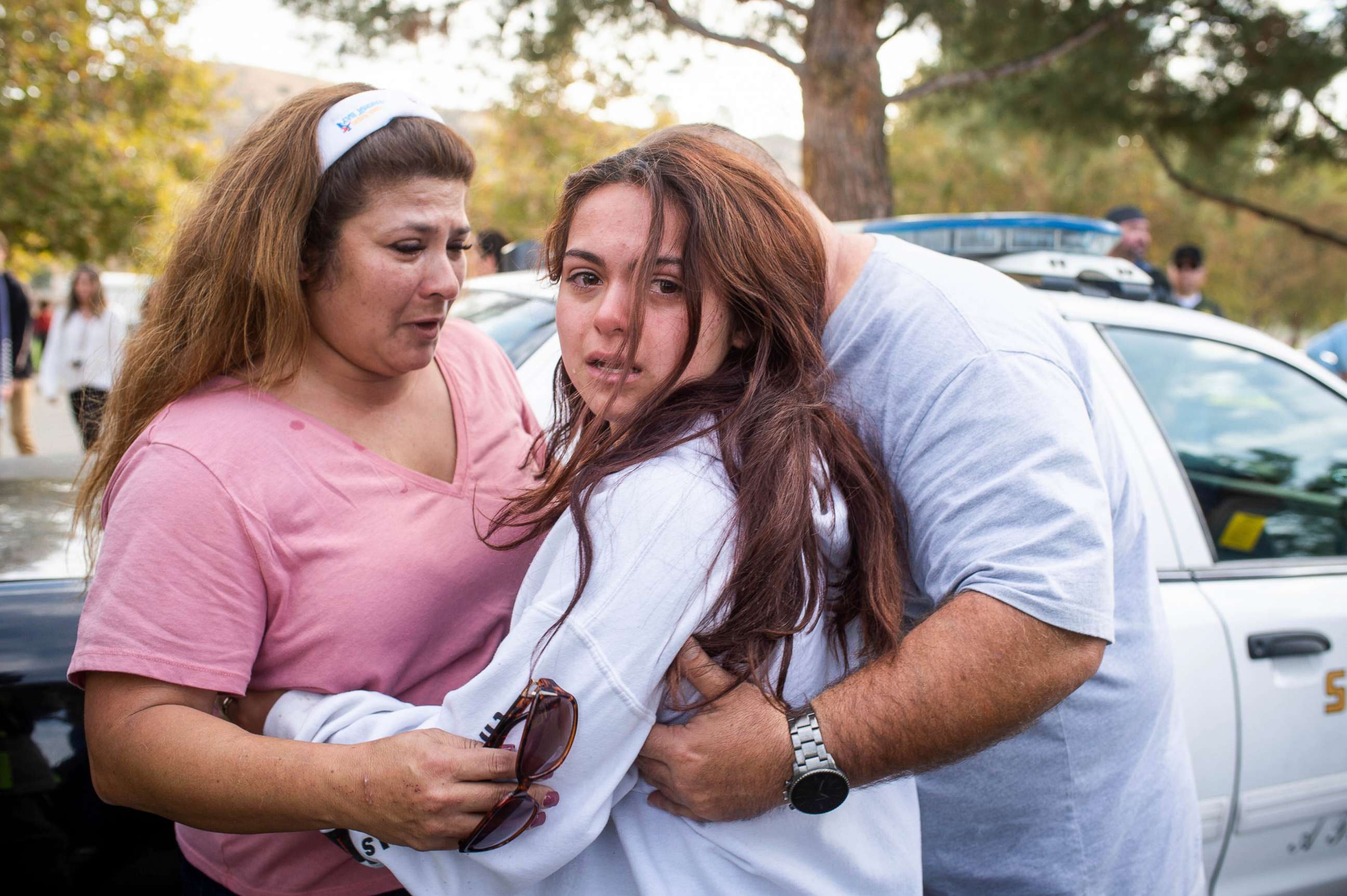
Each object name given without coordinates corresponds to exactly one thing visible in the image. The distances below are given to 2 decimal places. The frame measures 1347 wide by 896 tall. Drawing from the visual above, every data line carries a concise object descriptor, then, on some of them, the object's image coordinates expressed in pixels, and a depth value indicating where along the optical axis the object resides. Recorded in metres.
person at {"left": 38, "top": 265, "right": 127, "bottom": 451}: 8.30
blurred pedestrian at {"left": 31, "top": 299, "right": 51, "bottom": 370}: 14.98
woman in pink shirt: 1.37
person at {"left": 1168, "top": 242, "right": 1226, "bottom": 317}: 8.06
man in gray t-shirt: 1.32
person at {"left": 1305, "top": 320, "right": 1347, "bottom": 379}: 6.96
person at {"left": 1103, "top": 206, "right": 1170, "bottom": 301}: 6.67
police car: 2.43
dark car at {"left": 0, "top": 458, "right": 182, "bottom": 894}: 1.79
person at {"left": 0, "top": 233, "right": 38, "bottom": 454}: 7.87
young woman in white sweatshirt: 1.25
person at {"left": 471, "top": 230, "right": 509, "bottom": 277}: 4.69
